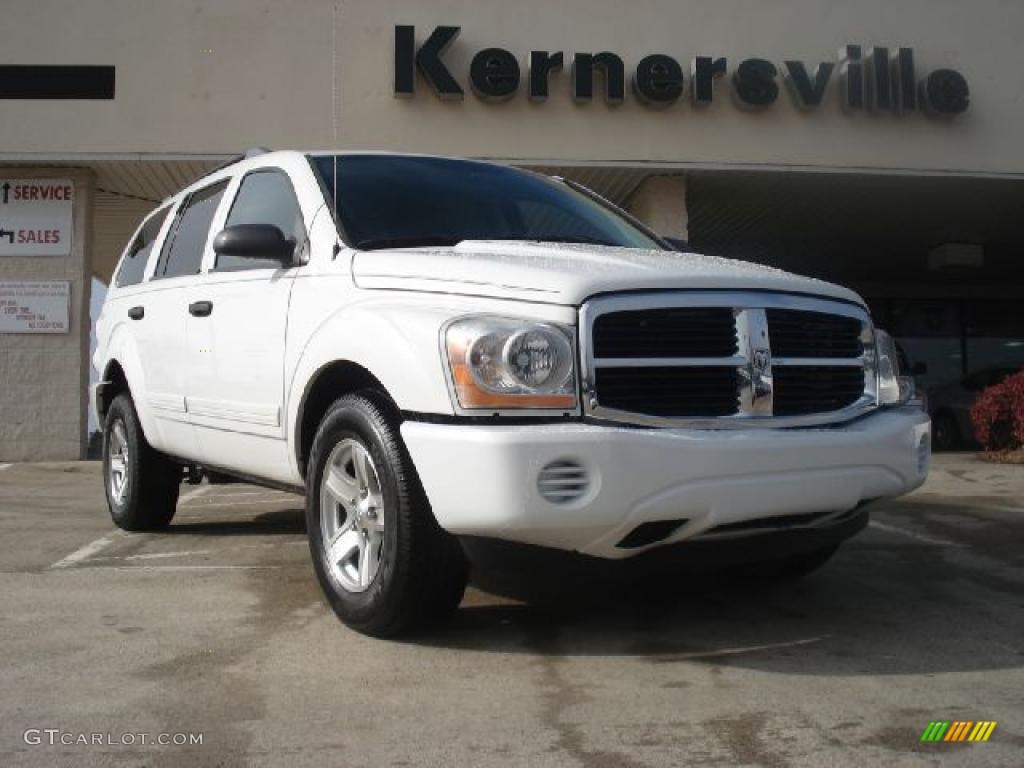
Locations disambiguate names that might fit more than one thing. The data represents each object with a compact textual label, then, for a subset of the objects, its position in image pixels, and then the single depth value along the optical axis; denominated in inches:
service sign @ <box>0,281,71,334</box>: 464.8
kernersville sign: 447.2
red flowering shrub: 442.6
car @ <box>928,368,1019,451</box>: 553.6
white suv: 112.3
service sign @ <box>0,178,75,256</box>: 468.4
